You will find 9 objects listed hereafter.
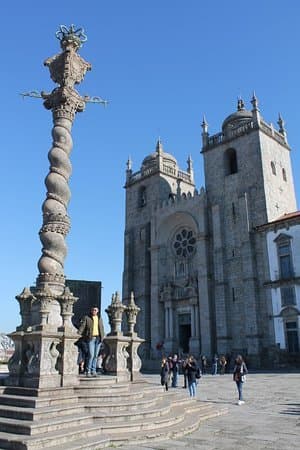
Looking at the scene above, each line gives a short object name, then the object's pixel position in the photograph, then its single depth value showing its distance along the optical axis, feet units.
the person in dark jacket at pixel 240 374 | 42.57
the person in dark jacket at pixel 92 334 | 35.27
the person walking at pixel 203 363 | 94.63
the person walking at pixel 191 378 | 44.93
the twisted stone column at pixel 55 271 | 30.78
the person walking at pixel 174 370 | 59.67
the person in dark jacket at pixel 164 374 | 52.75
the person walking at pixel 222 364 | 86.53
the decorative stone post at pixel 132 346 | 39.37
